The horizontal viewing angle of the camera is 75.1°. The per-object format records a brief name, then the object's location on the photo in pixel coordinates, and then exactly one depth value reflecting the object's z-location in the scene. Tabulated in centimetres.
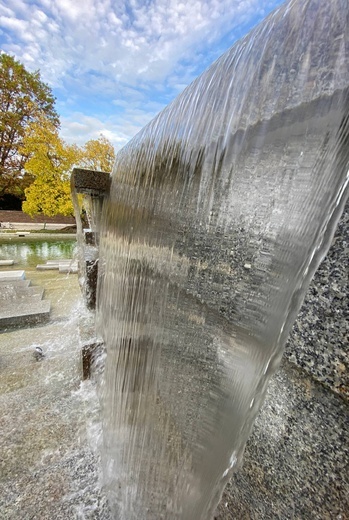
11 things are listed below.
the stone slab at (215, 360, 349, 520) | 62
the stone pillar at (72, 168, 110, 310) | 247
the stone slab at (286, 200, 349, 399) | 60
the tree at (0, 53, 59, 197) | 2103
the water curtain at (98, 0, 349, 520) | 62
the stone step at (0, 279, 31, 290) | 541
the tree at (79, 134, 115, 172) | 1692
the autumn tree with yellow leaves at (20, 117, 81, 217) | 1529
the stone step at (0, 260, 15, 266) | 784
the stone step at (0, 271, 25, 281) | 580
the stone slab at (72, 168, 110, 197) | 239
